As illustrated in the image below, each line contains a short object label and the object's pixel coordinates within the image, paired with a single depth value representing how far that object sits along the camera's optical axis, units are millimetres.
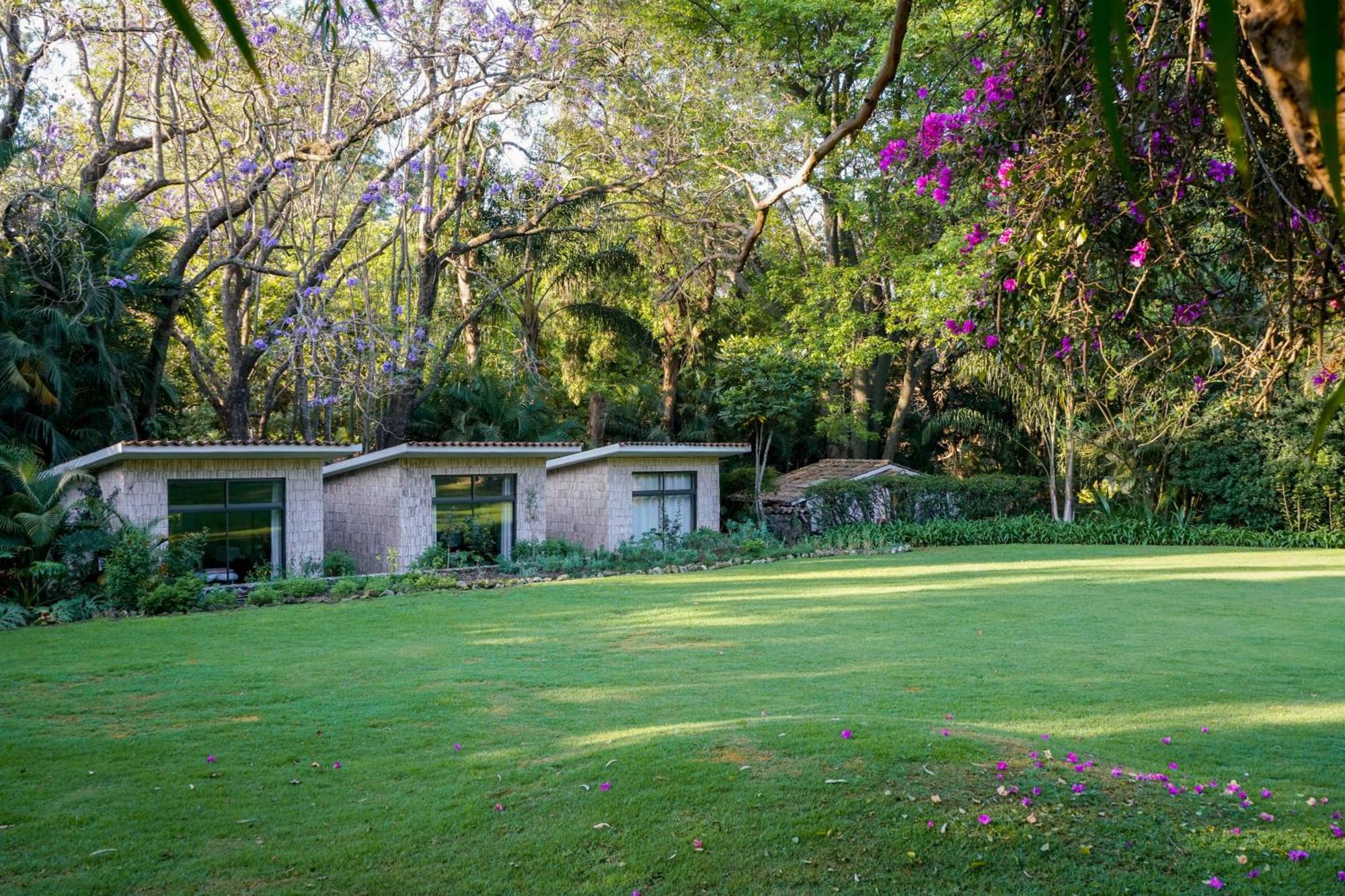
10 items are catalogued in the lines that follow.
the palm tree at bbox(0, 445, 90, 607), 13172
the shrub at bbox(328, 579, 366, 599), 14898
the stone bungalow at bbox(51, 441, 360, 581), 15445
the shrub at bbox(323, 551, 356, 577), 17438
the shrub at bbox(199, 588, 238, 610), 13906
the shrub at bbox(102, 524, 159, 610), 13430
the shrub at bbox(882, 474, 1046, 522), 25172
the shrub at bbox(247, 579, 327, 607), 14172
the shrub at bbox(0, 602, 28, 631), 12172
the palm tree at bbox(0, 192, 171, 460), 15789
